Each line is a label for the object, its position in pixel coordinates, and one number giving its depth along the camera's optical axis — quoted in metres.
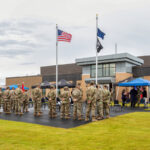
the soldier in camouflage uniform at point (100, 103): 12.48
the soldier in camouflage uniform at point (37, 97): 14.23
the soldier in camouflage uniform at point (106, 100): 13.17
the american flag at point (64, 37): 20.02
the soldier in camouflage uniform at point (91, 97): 11.79
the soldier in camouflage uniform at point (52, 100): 13.72
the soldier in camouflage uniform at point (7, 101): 16.77
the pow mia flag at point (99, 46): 19.00
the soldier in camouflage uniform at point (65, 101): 13.13
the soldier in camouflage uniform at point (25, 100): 17.08
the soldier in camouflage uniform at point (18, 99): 15.57
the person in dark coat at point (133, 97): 21.33
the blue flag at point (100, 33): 19.29
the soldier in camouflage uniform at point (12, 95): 16.67
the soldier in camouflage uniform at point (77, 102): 12.37
